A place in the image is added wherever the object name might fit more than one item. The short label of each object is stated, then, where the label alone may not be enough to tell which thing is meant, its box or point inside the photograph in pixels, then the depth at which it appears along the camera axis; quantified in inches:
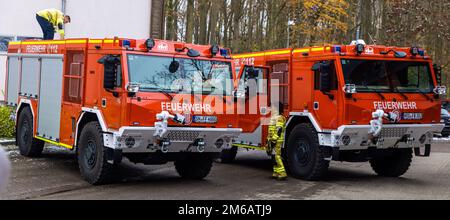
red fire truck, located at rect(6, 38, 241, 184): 370.0
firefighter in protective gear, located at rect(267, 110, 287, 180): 454.6
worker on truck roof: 562.9
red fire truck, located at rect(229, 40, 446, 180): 425.1
